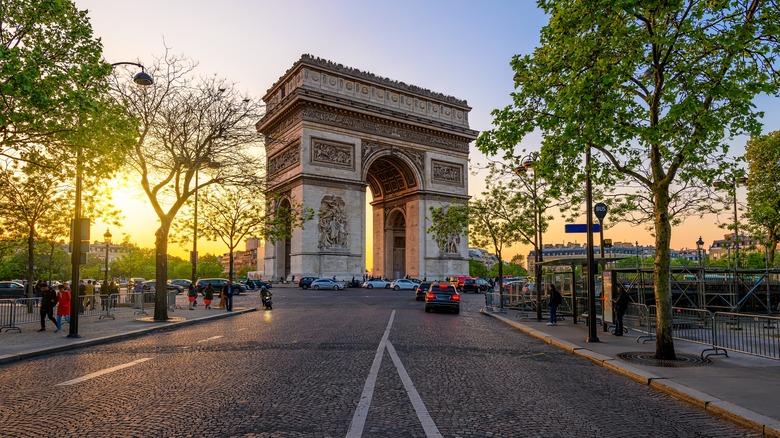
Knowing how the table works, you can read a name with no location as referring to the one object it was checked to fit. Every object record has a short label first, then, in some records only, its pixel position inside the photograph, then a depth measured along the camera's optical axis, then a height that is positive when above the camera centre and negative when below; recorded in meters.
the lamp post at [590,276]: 13.56 -0.34
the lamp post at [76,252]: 14.83 +0.35
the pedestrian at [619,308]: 15.21 -1.29
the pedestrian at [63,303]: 16.86 -1.24
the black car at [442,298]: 24.89 -1.62
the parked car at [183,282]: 58.98 -2.09
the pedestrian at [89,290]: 25.58 -1.24
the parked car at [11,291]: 40.03 -2.02
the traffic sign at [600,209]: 15.00 +1.51
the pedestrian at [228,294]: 26.69 -1.56
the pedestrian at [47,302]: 17.02 -1.20
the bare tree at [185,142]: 20.27 +4.94
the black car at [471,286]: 52.25 -2.23
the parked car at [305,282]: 44.66 -1.55
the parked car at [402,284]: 50.78 -1.98
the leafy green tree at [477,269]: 156.75 -1.73
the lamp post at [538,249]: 20.98 +0.65
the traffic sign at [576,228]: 15.82 +1.04
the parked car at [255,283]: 54.91 -2.06
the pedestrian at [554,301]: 18.34 -1.31
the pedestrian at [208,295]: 28.44 -1.67
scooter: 27.17 -1.86
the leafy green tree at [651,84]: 9.38 +3.44
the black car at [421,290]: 35.31 -1.78
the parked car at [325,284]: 44.28 -1.70
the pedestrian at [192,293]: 28.16 -1.54
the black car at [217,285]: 46.00 -1.87
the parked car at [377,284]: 50.38 -1.94
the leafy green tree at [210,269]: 138.38 -1.37
